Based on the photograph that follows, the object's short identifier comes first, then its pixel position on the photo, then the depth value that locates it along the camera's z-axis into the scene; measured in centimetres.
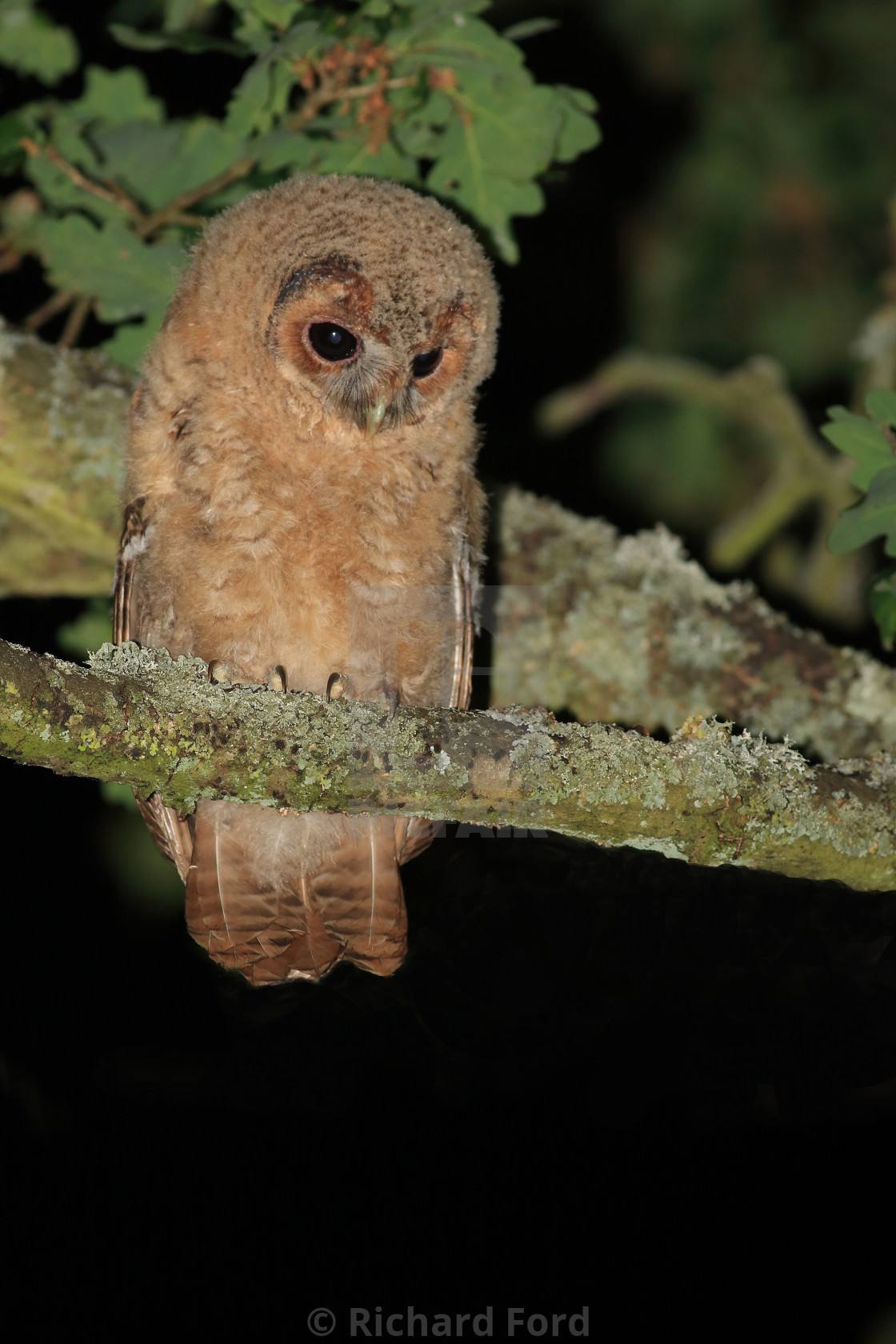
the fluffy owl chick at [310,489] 564
